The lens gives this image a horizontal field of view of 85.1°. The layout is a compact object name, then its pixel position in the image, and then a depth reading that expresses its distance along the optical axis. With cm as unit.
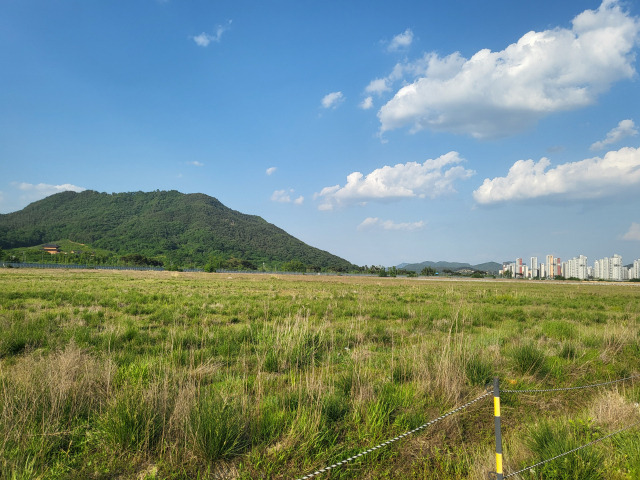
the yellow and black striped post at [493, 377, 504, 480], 283
